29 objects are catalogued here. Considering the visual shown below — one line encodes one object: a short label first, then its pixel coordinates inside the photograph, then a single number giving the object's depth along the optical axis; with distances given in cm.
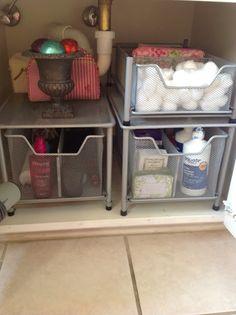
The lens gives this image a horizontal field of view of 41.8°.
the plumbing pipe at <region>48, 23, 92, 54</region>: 90
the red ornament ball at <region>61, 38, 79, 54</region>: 72
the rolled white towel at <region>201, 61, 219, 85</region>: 69
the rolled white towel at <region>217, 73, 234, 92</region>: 70
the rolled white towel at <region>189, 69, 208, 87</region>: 69
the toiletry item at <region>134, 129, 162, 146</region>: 84
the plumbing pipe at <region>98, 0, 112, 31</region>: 86
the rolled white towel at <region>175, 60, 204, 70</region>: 73
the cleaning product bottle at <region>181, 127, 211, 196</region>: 76
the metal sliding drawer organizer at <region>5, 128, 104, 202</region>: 77
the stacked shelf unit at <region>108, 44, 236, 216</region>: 69
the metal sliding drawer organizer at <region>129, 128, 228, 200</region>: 78
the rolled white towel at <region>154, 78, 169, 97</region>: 68
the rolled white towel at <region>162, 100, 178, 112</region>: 71
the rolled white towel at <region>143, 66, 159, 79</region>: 66
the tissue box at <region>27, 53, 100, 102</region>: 83
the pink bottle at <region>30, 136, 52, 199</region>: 75
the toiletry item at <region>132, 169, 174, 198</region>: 79
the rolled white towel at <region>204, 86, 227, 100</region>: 71
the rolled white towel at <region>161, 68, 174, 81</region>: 70
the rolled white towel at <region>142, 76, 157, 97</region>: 67
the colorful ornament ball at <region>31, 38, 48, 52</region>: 69
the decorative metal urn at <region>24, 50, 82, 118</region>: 69
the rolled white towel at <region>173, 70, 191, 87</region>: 69
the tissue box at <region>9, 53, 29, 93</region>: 90
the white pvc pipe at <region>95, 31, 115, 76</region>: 87
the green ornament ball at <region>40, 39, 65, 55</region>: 67
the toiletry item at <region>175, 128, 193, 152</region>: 80
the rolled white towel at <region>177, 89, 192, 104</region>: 70
